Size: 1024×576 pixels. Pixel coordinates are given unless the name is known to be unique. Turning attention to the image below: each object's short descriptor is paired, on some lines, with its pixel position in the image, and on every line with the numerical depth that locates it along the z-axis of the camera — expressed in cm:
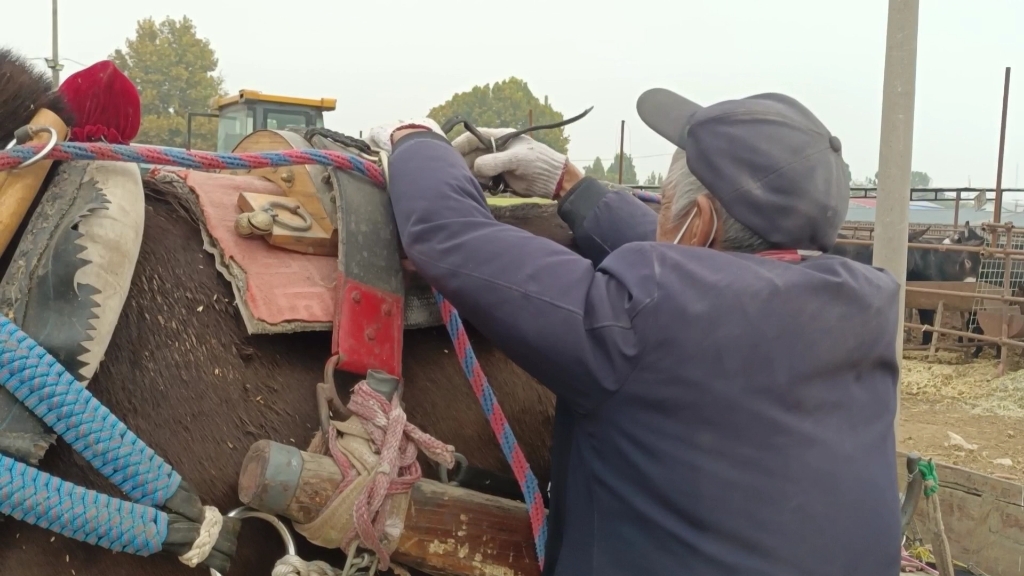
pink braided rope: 121
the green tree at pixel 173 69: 2984
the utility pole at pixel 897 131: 304
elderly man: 109
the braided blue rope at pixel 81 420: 102
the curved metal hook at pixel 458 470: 142
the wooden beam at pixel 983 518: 309
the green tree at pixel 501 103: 3984
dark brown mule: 115
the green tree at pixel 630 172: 4606
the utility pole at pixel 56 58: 1703
